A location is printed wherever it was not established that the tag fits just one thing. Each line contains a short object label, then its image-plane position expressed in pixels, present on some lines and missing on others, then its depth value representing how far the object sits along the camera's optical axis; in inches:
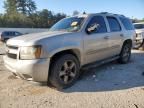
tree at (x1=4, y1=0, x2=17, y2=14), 1560.4
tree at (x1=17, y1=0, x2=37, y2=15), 1608.8
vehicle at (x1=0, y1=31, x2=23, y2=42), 513.9
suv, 95.9
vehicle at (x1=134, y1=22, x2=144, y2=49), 253.5
